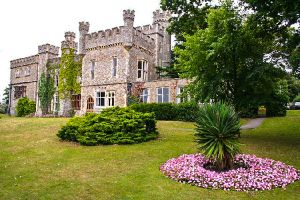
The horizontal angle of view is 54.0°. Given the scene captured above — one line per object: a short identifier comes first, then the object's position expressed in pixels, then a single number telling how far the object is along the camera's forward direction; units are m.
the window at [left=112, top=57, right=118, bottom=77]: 32.03
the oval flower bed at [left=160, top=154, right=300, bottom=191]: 8.47
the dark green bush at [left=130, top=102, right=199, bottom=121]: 24.41
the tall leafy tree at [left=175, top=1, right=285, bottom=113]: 14.26
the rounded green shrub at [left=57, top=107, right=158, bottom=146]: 14.52
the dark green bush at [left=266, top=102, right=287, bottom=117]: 27.62
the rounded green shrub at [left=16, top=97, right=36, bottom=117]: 42.05
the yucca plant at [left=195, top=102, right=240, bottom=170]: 9.62
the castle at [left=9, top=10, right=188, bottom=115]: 31.03
